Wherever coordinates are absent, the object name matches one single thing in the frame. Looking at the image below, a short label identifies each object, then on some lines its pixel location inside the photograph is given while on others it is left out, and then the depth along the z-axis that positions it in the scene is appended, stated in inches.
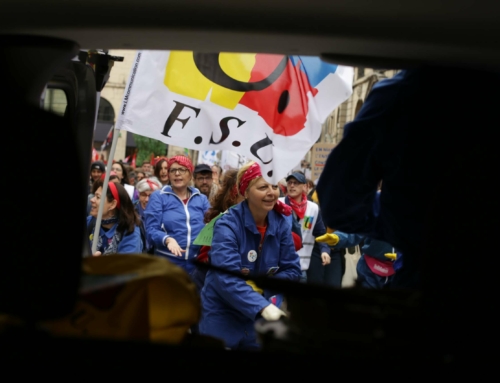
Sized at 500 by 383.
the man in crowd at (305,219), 367.6
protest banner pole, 274.4
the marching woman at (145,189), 459.5
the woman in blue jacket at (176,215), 322.0
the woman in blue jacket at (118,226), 288.8
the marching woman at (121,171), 522.3
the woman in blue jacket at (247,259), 197.9
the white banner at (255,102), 250.2
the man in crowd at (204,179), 419.8
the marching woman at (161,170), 520.4
